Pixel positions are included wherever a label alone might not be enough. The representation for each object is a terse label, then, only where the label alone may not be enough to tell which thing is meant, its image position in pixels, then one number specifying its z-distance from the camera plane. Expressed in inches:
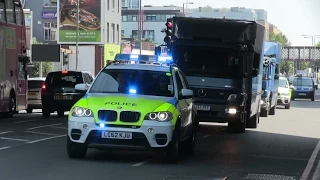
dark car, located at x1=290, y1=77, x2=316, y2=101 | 2372.0
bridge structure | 4663.4
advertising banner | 2965.1
